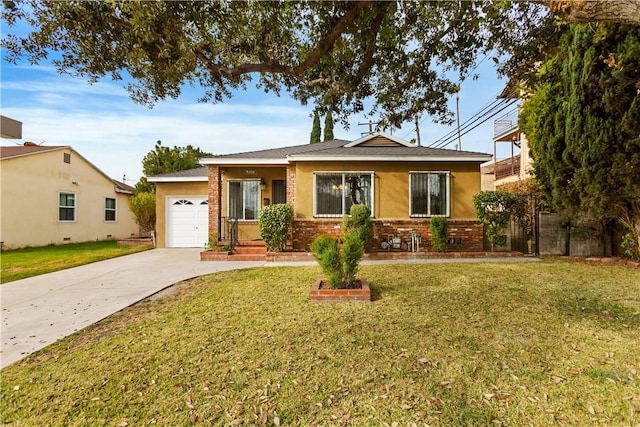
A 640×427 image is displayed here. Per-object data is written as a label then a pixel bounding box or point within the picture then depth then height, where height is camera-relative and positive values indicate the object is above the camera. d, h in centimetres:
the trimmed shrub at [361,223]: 986 -11
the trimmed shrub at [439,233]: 1024 -47
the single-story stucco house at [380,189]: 1070 +108
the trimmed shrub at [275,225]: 1004 -16
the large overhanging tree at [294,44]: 448 +302
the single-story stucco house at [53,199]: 1360 +116
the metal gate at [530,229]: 1041 -37
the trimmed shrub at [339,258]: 551 -69
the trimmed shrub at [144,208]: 1541 +64
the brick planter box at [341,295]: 534 -130
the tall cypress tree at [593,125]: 686 +228
